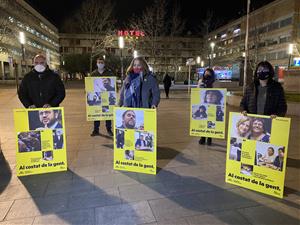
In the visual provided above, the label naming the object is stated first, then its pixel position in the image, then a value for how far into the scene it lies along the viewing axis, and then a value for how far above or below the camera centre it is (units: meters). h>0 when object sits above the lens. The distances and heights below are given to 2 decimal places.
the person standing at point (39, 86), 4.23 -0.11
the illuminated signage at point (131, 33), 31.80 +5.84
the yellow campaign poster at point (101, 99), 6.57 -0.49
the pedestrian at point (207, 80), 5.85 +0.01
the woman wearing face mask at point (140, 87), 4.30 -0.11
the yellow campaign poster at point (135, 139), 3.89 -0.91
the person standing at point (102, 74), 6.50 +0.15
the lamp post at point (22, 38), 14.47 +2.31
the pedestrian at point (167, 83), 16.70 -0.21
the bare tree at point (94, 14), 27.78 +7.05
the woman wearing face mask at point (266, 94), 3.69 -0.19
